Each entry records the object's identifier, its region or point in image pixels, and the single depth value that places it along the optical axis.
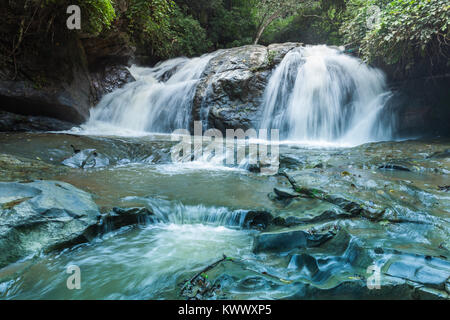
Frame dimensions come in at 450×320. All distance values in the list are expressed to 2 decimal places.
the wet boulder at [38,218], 2.35
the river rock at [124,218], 3.01
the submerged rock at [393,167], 4.67
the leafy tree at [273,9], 15.76
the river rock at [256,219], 3.21
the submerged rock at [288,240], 2.48
